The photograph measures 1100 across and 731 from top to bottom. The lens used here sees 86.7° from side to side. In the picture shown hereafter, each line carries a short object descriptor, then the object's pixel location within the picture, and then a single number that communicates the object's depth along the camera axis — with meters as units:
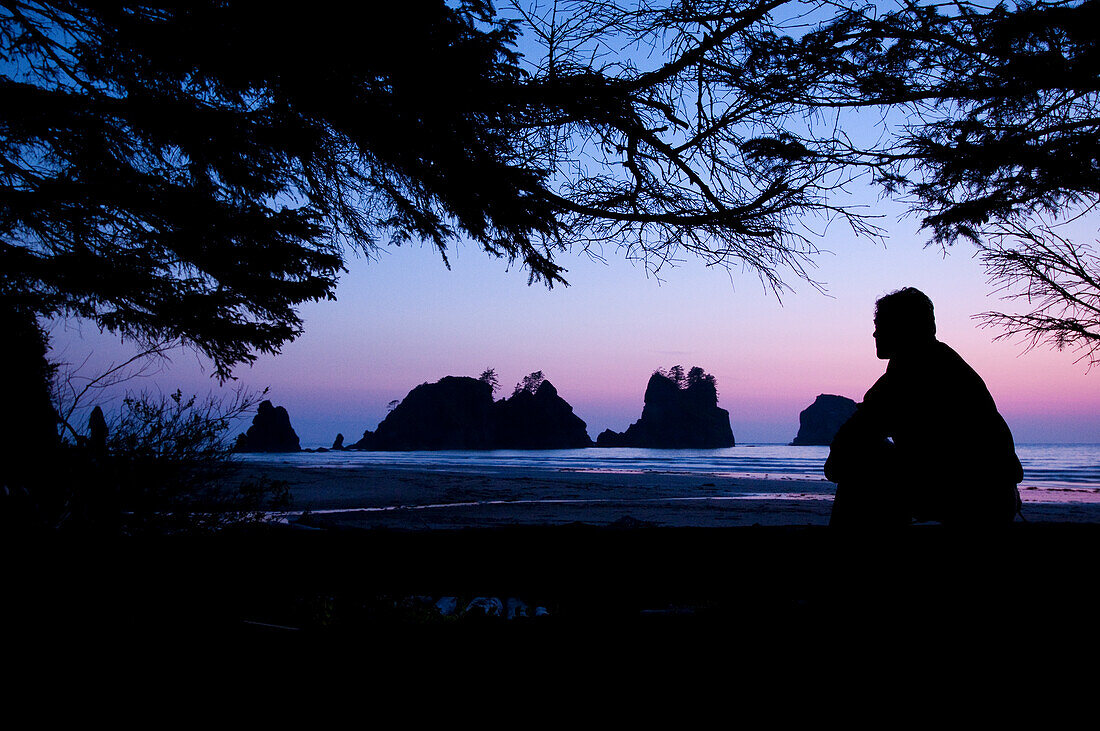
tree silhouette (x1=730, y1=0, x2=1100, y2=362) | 3.22
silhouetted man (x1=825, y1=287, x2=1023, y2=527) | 2.39
